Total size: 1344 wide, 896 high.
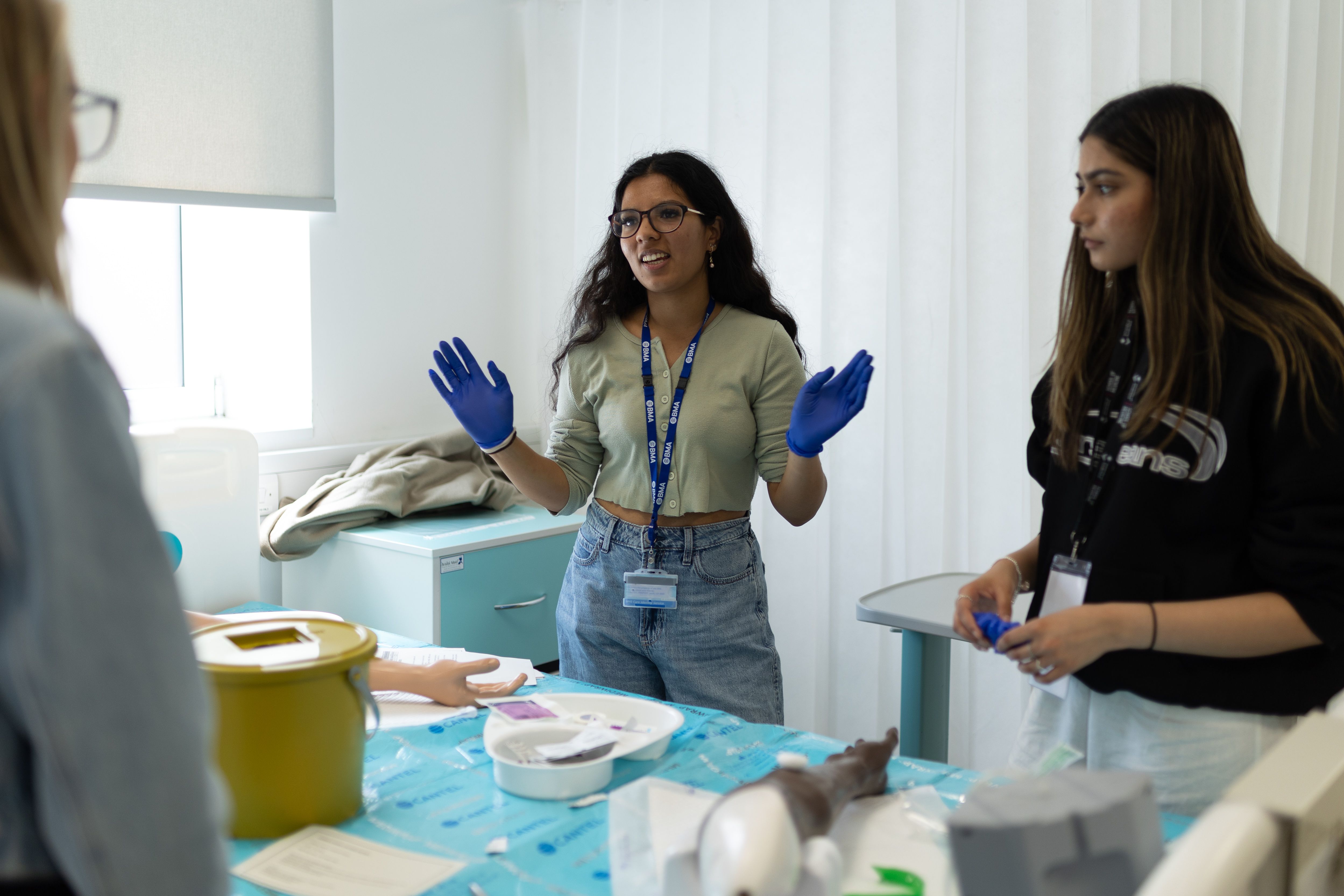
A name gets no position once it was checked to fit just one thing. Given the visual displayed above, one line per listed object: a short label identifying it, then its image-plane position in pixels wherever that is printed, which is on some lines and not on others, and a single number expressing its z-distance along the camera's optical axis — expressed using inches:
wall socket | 109.7
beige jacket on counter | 103.0
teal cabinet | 98.2
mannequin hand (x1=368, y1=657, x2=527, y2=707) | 56.0
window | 108.8
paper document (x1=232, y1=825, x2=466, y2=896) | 37.9
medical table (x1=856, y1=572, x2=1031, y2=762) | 75.1
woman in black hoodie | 42.7
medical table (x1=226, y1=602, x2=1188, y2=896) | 39.7
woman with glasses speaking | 70.6
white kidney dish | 45.5
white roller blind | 93.4
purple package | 52.6
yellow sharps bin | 39.7
